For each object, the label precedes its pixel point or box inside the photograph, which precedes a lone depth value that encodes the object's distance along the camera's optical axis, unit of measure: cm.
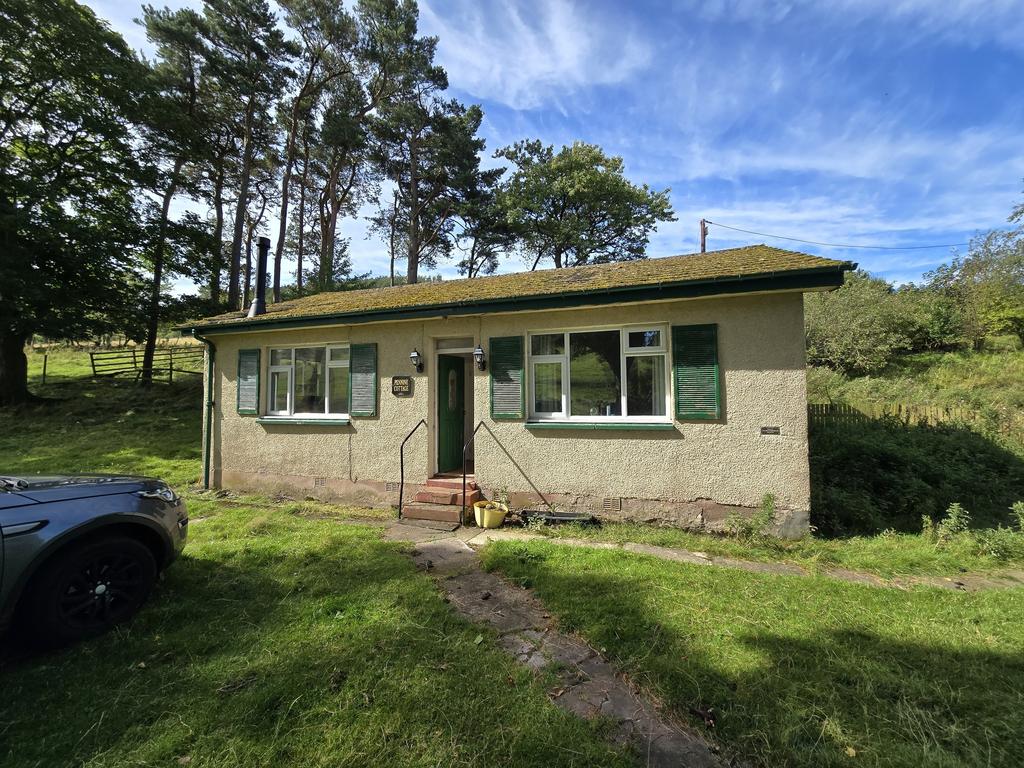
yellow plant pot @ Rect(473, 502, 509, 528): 605
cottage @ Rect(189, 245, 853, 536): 536
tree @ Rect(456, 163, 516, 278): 2234
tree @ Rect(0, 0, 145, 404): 1298
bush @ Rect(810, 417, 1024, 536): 598
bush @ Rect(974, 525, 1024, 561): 459
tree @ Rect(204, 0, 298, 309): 1617
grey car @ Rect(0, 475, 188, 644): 274
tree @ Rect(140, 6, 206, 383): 1563
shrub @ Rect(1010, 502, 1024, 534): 505
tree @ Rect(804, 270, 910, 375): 1819
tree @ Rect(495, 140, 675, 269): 2264
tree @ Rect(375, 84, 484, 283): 1995
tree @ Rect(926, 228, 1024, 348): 1800
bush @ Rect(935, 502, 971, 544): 498
